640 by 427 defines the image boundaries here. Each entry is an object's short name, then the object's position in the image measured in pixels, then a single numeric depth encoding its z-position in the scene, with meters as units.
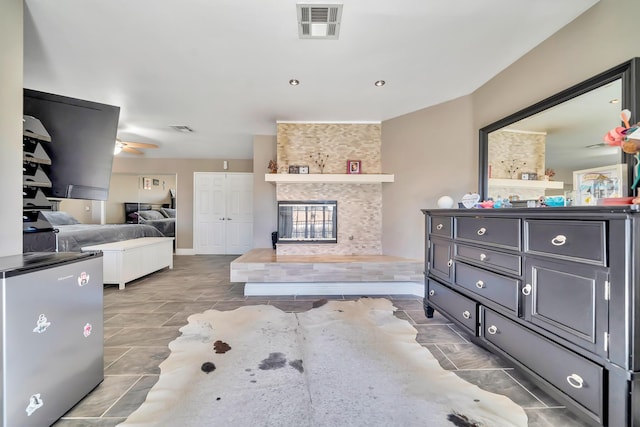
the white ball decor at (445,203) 2.55
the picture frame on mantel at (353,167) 4.00
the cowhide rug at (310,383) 1.29
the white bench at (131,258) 3.46
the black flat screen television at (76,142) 1.93
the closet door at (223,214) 6.30
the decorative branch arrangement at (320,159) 4.06
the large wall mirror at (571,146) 1.45
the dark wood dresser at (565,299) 1.02
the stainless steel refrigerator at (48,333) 1.06
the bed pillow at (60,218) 4.76
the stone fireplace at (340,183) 4.02
